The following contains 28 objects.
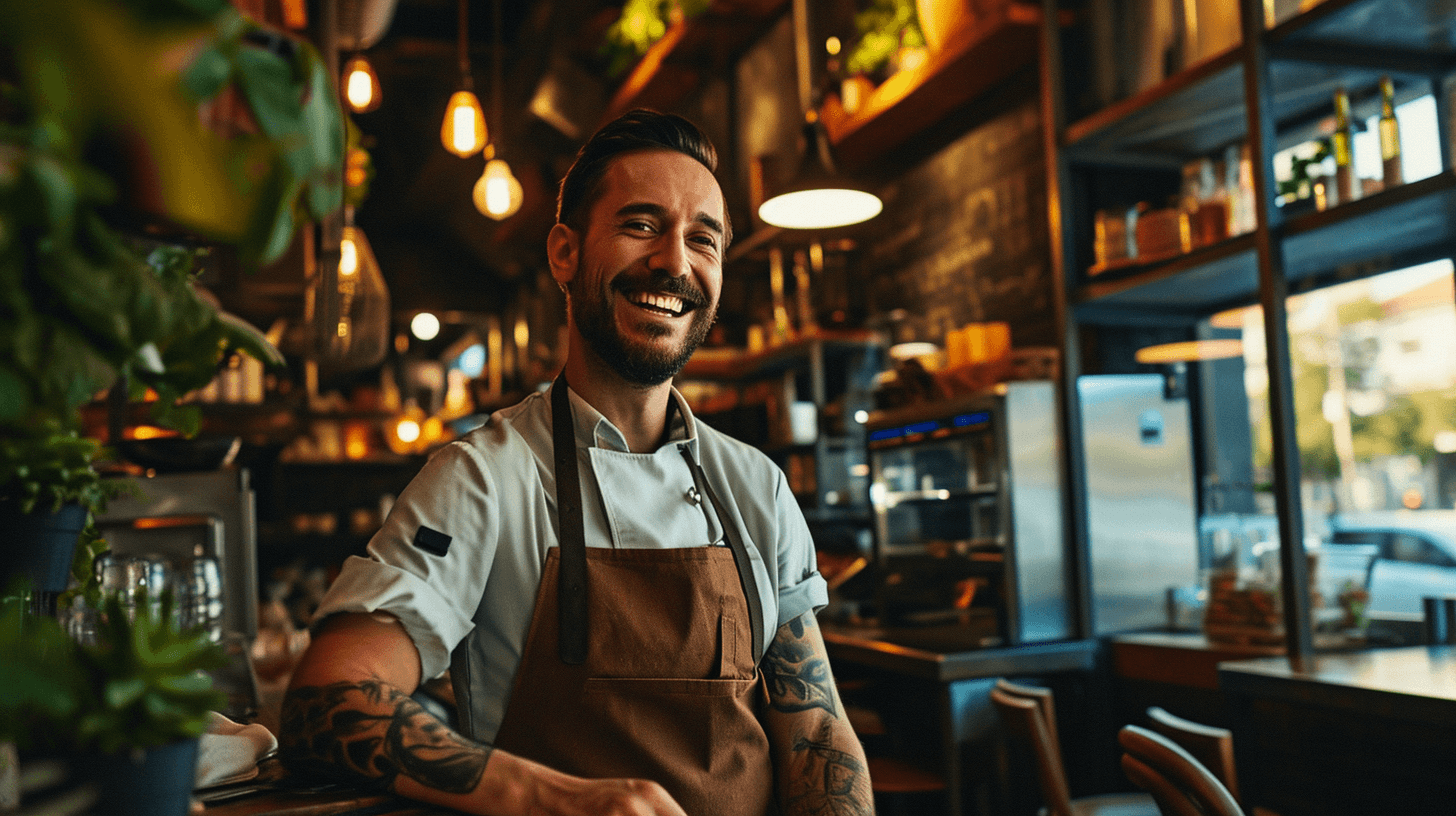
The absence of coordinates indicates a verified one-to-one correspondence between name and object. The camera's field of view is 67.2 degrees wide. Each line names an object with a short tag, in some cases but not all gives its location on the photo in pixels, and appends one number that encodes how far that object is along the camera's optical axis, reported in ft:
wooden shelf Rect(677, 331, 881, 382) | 14.83
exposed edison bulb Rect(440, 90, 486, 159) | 15.30
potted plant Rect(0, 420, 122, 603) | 2.87
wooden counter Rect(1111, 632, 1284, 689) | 9.68
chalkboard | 12.75
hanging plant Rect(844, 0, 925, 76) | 13.14
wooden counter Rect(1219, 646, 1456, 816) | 6.72
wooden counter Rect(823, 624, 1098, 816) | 10.37
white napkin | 4.06
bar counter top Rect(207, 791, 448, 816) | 3.76
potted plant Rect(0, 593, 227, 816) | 1.87
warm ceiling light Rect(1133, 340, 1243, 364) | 12.05
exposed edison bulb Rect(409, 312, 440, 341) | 31.01
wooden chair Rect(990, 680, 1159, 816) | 8.03
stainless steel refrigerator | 11.35
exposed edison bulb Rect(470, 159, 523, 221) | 16.20
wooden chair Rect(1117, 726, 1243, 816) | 5.48
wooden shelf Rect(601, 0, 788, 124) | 16.30
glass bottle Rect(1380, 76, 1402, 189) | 8.42
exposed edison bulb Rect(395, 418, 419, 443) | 28.66
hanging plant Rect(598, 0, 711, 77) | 16.43
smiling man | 4.20
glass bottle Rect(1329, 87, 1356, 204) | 8.78
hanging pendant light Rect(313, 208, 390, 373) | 11.37
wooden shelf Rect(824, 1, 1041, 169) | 11.62
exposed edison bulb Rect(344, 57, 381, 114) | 14.33
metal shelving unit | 8.63
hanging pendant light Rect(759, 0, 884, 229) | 10.71
